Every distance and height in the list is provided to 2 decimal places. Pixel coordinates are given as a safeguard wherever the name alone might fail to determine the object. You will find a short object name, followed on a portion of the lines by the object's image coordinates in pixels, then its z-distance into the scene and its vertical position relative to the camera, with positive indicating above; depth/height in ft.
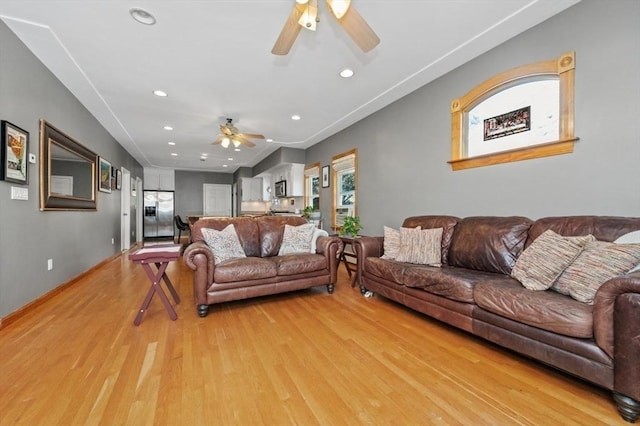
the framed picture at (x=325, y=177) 19.20 +2.37
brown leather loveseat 8.73 -1.99
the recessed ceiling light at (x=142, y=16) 7.16 +5.22
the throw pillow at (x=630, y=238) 5.41 -0.50
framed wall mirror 9.91 +1.52
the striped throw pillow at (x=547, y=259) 5.92 -1.05
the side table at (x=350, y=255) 11.68 -2.24
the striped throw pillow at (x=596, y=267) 5.13 -1.05
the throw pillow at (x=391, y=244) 10.13 -1.26
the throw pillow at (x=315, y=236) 11.82 -1.14
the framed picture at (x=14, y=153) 7.70 +1.60
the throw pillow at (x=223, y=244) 10.08 -1.32
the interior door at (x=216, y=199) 35.37 +1.31
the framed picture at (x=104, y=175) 15.58 +1.98
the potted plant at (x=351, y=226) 12.95 -0.75
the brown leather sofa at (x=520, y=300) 4.39 -1.95
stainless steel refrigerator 32.07 -0.66
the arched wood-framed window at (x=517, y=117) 7.48 +3.11
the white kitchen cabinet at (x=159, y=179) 32.35 +3.61
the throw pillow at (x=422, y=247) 9.21 -1.26
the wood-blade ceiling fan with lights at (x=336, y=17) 5.69 +4.27
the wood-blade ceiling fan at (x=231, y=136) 14.50 +4.08
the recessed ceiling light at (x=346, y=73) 10.33 +5.38
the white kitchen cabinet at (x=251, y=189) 31.45 +2.41
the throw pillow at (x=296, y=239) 11.73 -1.27
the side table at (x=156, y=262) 8.04 -1.66
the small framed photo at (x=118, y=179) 19.48 +2.16
